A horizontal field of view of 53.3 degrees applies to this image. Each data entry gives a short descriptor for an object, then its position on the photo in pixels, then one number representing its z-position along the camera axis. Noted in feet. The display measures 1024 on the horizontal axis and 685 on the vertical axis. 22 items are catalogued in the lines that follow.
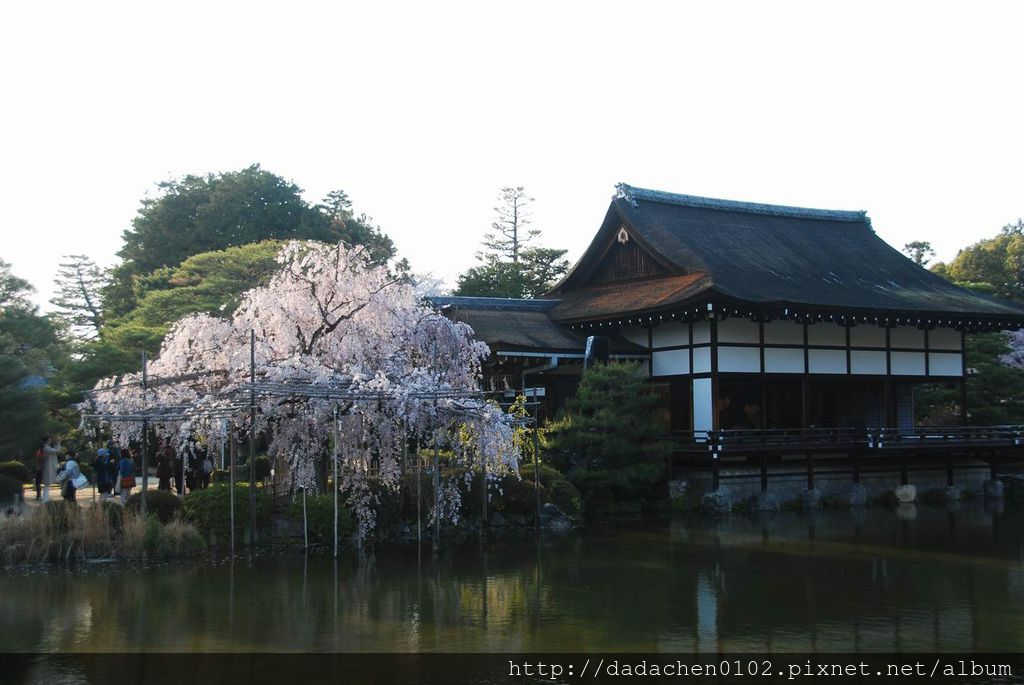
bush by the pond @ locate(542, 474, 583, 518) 76.89
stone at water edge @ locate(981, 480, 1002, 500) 103.04
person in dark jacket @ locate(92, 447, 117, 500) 71.46
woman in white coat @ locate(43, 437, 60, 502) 77.18
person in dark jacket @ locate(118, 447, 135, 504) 71.92
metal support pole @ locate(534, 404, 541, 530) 72.45
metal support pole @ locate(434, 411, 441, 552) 63.26
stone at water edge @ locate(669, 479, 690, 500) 87.45
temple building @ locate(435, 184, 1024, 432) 91.30
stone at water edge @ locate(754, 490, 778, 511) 88.36
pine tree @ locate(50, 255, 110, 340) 224.74
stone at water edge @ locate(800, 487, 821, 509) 90.79
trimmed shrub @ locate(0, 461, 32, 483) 83.52
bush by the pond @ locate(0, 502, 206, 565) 57.52
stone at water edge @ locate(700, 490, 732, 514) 84.69
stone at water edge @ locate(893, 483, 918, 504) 96.07
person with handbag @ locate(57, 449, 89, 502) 67.46
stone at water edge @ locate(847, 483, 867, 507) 92.99
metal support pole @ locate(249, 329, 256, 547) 56.69
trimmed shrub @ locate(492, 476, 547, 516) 74.18
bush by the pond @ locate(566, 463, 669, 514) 81.46
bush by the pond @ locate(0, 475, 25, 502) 71.87
